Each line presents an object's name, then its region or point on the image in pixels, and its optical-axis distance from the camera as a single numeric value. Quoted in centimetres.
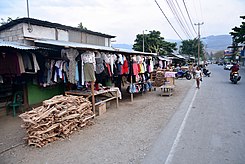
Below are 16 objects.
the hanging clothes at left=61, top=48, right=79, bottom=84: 688
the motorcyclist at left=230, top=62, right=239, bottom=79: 1543
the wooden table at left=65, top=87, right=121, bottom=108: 736
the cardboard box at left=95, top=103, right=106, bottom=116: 748
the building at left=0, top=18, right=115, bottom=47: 917
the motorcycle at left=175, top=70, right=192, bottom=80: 2230
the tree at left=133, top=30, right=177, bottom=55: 3309
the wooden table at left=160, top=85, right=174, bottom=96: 1120
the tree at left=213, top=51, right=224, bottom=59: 12247
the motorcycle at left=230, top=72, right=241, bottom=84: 1511
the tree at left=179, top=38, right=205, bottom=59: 5734
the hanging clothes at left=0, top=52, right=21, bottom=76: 622
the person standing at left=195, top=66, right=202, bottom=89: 1375
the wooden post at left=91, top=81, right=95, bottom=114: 699
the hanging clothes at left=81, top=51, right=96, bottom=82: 689
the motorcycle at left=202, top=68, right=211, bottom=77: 2349
